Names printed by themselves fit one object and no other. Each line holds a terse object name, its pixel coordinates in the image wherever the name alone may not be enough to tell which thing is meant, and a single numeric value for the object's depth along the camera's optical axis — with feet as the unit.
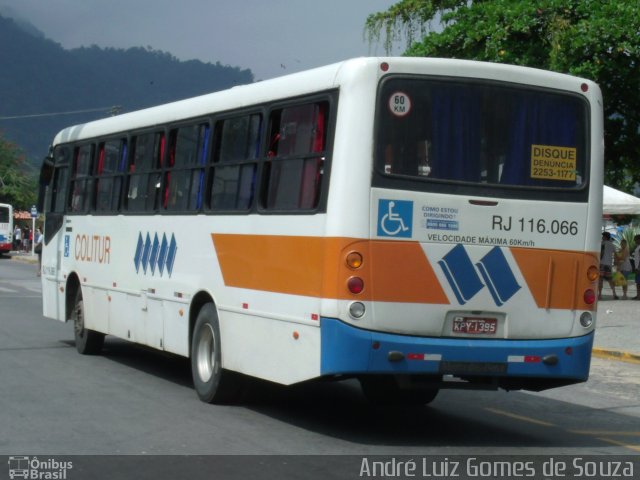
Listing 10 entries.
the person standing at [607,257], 99.76
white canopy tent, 93.66
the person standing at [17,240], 261.44
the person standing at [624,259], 109.43
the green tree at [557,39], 93.50
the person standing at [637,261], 98.12
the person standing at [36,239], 125.74
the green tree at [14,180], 313.53
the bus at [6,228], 212.02
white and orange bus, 31.35
